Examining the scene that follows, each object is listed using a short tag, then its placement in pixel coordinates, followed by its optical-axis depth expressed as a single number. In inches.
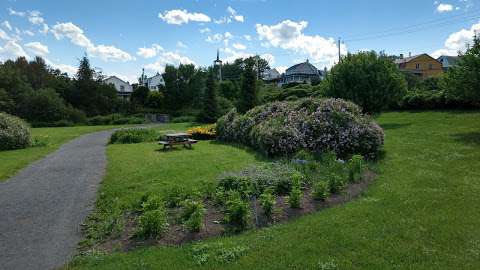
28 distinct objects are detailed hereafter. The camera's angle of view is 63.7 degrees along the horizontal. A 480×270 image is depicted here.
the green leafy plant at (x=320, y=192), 276.5
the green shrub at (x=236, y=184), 290.0
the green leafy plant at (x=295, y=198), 260.1
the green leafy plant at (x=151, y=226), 217.8
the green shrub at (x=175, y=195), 277.4
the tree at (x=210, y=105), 1402.6
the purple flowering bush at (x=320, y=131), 470.6
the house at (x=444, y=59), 2759.4
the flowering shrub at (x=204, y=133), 808.3
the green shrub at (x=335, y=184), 298.1
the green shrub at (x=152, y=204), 256.4
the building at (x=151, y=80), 3456.9
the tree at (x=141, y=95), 2068.2
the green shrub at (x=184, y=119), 1643.7
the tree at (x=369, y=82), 903.7
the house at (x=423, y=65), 2711.6
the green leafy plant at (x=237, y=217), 227.9
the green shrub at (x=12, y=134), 701.3
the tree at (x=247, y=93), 1184.8
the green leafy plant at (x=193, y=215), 221.1
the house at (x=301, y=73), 3131.9
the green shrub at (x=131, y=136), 795.4
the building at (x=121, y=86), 2844.0
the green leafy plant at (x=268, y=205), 245.4
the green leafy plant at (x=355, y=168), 332.8
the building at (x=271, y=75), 3607.3
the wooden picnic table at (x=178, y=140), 632.4
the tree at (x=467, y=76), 625.6
